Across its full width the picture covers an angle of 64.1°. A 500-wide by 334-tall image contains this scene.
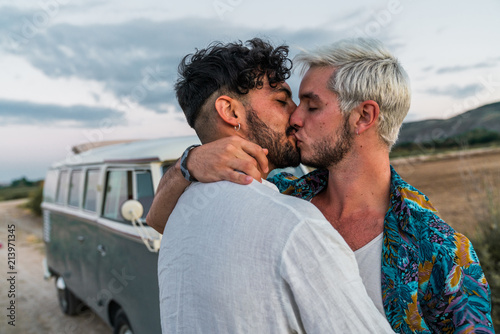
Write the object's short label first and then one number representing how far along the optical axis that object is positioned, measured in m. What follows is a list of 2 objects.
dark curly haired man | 1.01
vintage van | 3.29
